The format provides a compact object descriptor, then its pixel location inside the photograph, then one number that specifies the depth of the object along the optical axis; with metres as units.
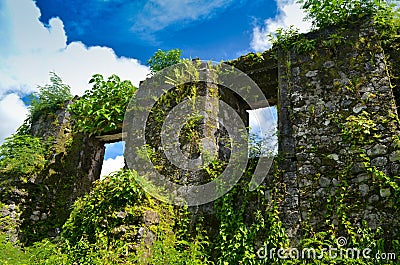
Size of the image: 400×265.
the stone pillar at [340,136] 4.46
